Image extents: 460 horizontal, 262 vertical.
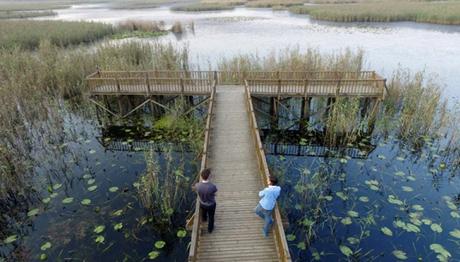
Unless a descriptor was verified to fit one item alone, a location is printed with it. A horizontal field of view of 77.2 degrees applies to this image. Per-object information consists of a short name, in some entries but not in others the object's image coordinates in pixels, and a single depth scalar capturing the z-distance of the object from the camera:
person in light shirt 6.93
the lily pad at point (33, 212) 10.02
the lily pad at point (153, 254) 8.48
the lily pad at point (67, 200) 10.57
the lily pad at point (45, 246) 8.67
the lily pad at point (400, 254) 8.37
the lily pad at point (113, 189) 11.21
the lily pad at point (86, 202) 10.50
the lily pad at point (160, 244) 8.85
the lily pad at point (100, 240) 8.95
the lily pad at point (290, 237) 9.02
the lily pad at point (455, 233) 8.87
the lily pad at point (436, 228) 9.05
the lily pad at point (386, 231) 9.12
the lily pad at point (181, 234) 9.16
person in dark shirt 6.96
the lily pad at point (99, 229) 9.27
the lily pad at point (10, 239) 8.96
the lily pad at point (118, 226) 9.44
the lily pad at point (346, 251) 8.45
